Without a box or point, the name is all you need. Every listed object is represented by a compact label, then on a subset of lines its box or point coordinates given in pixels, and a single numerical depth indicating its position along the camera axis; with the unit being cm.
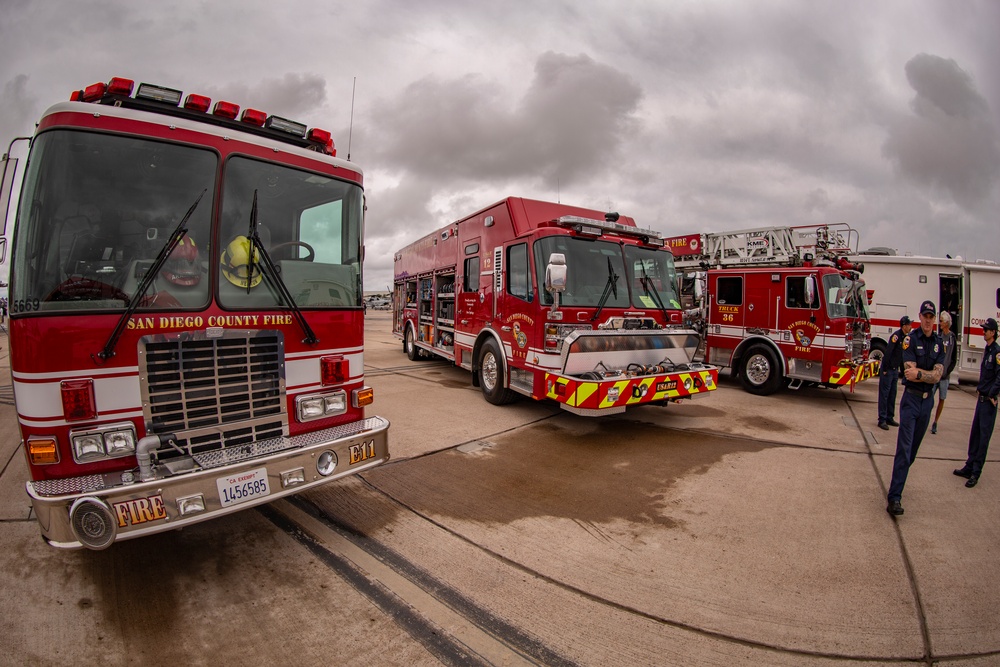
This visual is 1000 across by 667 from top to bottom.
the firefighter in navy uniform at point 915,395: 405
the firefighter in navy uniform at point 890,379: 699
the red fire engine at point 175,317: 269
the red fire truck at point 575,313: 602
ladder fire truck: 847
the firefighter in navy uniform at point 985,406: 455
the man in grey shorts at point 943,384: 688
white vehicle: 1132
